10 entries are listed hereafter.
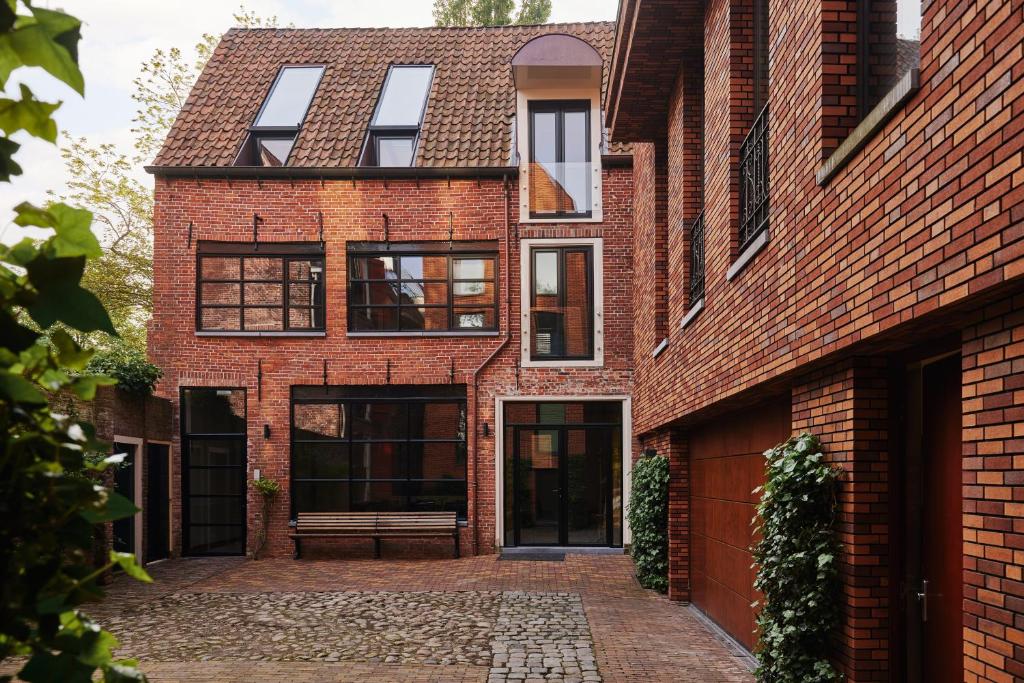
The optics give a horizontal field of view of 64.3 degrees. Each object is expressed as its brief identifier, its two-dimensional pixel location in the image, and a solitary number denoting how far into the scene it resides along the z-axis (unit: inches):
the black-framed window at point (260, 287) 599.2
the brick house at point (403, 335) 592.7
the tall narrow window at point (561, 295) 601.2
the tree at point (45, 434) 36.7
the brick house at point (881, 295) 118.2
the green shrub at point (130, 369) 500.7
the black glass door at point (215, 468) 594.2
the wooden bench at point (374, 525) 572.4
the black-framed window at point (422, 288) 601.3
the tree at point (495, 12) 1083.3
